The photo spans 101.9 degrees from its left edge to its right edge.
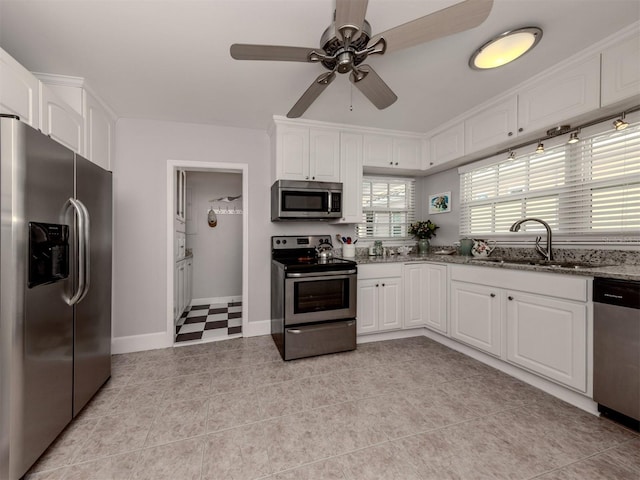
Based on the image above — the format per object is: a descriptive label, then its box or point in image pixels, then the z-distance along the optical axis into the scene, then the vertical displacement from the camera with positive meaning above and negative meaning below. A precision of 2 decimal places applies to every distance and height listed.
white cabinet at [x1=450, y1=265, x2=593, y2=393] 1.71 -0.61
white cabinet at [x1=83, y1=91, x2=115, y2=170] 2.22 +0.99
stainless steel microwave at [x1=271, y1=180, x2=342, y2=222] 2.77 +0.43
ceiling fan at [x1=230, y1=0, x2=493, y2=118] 1.14 +1.01
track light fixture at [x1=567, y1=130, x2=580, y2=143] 2.08 +0.83
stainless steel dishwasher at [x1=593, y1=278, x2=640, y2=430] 1.46 -0.64
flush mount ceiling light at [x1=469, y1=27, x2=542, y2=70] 1.59 +1.27
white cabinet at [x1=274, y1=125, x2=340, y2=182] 2.82 +0.96
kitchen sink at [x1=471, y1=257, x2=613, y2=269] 2.02 -0.19
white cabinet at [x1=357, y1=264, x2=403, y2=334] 2.80 -0.64
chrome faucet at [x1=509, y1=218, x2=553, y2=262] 2.21 -0.01
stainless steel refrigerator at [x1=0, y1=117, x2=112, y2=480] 1.16 -0.27
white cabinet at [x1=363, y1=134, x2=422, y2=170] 3.16 +1.10
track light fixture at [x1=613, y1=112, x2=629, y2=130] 1.83 +0.83
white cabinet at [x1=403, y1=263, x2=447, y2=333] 2.89 -0.62
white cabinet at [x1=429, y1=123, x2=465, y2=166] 2.85 +1.11
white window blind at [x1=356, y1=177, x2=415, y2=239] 3.56 +0.46
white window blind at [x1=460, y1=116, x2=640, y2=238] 1.90 +0.47
